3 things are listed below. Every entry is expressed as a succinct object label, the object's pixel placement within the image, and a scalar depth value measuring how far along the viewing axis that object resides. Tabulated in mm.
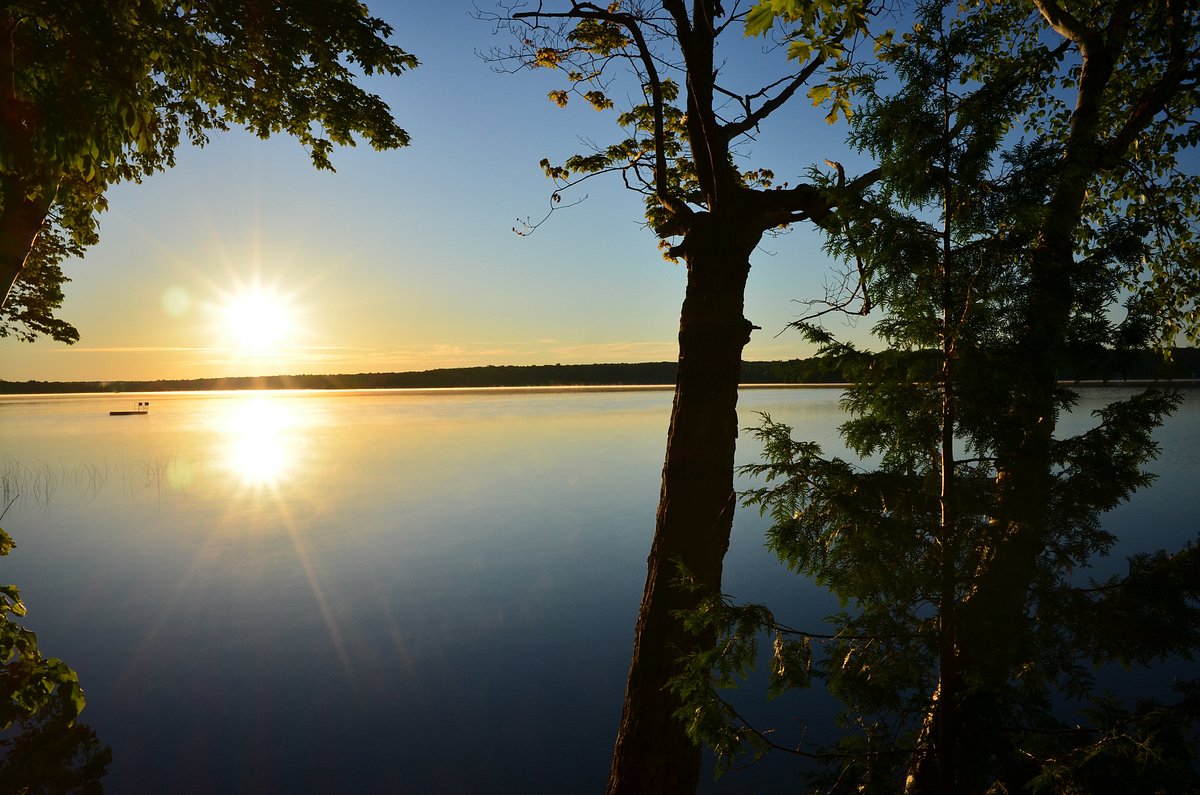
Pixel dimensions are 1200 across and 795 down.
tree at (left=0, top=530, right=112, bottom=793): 4711
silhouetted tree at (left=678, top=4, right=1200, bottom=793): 4004
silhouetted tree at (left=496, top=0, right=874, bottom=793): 5477
